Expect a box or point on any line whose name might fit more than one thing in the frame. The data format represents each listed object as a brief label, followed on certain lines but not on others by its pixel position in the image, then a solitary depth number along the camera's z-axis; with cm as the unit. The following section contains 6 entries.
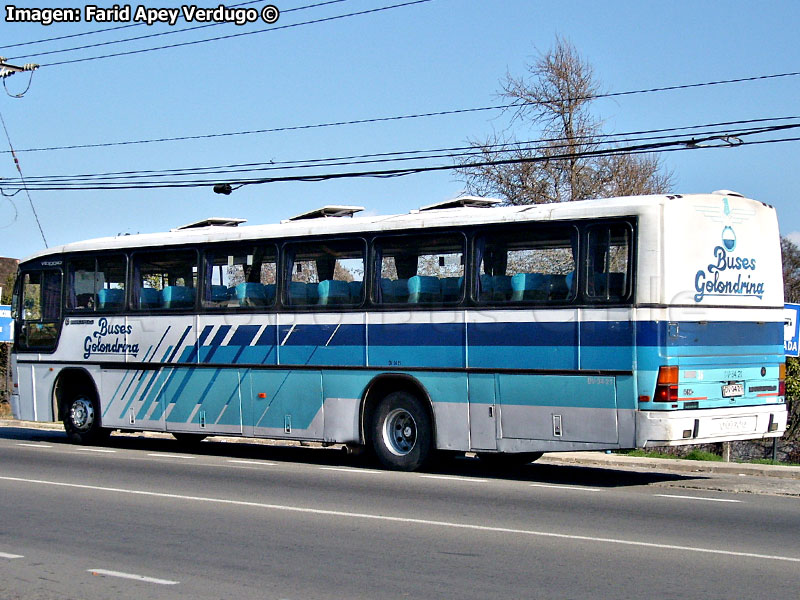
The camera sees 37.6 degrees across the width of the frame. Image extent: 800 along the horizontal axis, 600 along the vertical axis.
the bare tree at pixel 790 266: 6359
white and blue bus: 1384
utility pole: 3250
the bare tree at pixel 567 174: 3991
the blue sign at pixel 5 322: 2978
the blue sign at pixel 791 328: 1745
